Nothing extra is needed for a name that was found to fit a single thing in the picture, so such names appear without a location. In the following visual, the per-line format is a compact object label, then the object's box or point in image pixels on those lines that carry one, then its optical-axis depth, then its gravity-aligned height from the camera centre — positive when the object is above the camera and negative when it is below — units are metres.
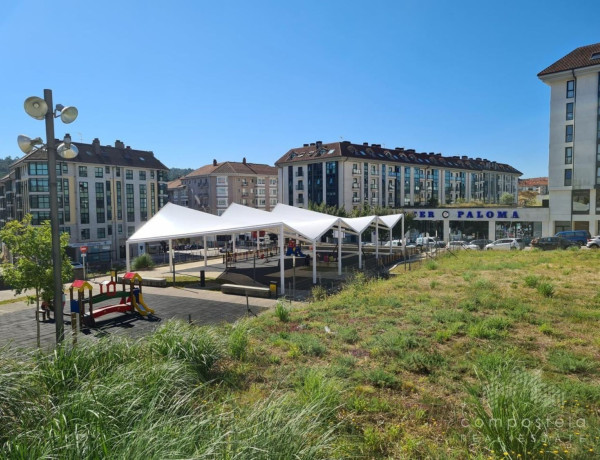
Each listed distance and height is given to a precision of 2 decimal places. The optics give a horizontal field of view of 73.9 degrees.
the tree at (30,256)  10.10 -0.98
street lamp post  6.77 +1.24
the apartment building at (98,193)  46.31 +3.09
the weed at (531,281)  14.34 -2.54
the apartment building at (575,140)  41.00 +7.47
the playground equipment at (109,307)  12.62 -2.95
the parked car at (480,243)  38.59 -3.10
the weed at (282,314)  11.73 -2.95
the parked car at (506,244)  35.84 -3.00
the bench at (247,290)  17.56 -3.39
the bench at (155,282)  20.80 -3.46
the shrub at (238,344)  7.93 -2.61
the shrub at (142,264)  28.72 -3.45
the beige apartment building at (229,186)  72.69 +5.49
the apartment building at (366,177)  58.38 +5.89
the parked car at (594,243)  32.75 -2.72
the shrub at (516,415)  4.27 -2.35
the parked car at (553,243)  32.66 -2.66
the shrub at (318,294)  15.81 -3.27
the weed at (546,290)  12.88 -2.57
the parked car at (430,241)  41.14 -3.28
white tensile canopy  20.73 -0.49
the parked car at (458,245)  38.38 -3.24
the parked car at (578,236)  35.72 -2.32
